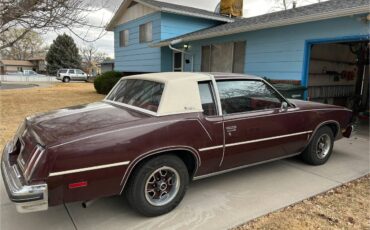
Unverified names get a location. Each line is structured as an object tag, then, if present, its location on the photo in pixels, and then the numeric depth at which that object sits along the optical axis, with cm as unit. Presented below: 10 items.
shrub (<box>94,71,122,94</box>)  1614
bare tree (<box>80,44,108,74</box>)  4956
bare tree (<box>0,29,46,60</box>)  871
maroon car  257
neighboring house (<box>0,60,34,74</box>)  6861
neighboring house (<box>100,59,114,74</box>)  4084
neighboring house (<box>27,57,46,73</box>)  6794
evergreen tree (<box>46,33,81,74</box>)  4534
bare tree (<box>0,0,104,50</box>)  571
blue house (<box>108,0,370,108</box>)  755
